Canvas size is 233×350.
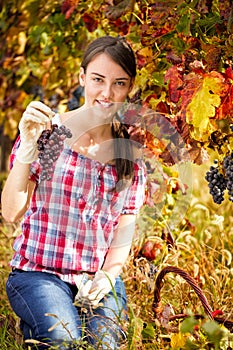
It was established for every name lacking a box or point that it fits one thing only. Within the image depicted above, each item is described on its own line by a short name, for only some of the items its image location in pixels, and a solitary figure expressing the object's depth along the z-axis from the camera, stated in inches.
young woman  127.2
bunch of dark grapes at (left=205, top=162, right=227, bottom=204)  122.7
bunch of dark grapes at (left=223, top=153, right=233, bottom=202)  116.4
